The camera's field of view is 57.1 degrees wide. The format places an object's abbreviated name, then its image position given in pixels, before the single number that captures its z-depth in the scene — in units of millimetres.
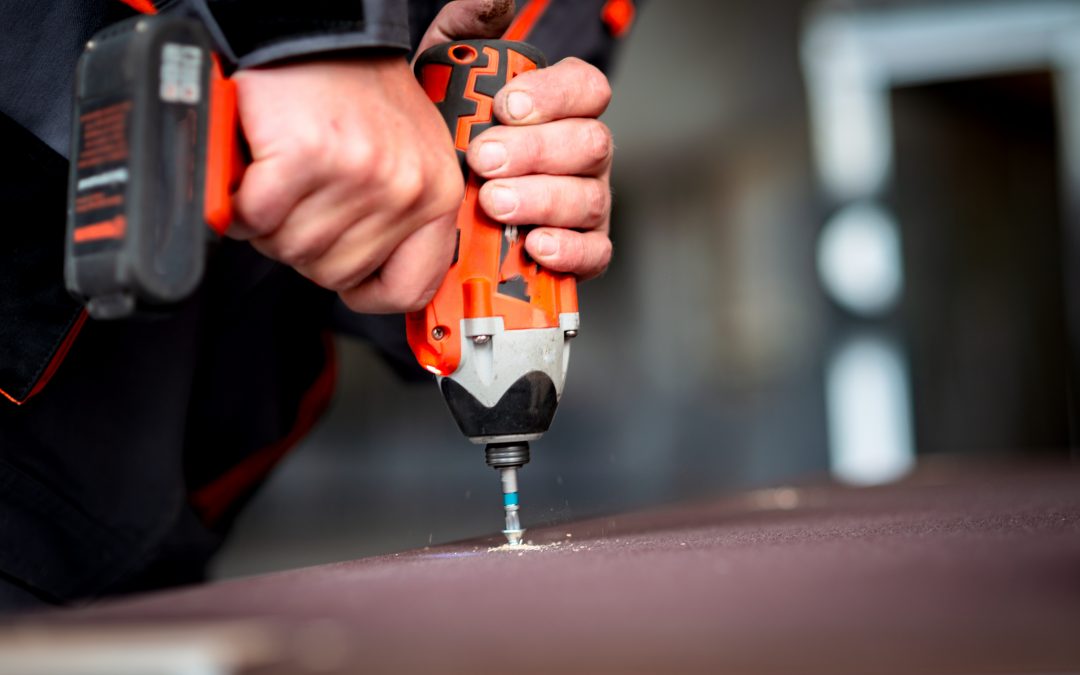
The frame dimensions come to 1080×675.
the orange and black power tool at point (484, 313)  1030
